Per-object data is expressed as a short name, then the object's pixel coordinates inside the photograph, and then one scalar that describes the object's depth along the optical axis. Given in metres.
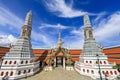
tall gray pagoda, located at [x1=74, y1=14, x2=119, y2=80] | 14.75
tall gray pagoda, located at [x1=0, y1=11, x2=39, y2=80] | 13.96
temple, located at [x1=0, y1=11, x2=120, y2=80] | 14.57
